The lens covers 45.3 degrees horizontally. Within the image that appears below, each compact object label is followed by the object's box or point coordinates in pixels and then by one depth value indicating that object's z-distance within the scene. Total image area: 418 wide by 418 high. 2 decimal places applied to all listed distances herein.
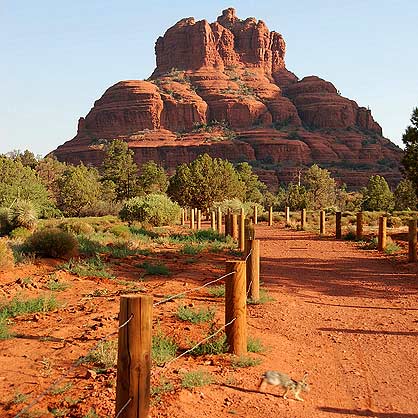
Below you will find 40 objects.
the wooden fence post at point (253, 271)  9.05
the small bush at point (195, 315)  7.43
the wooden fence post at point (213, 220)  27.54
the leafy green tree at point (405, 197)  49.41
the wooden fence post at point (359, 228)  22.17
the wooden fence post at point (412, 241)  14.29
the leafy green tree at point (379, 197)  52.97
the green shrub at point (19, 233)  22.43
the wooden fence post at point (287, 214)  34.39
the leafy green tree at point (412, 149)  17.19
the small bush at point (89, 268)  11.50
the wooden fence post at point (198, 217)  29.63
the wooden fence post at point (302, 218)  30.97
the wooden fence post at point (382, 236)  17.65
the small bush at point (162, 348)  5.59
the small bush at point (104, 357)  5.43
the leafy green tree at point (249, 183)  61.35
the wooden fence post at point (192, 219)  30.88
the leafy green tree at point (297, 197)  54.37
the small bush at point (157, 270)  12.04
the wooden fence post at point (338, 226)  23.62
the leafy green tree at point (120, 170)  59.69
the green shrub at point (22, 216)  25.03
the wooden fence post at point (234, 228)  21.52
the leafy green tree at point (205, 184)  46.25
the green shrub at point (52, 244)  13.59
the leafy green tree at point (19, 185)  35.56
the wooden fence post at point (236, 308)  6.05
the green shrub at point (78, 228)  24.51
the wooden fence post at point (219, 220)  25.83
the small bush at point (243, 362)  5.62
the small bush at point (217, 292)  9.42
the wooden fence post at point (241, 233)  17.61
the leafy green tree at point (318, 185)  62.00
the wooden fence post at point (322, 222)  25.94
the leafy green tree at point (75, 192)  48.78
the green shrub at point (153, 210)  32.34
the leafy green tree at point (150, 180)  57.38
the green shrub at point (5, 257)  11.96
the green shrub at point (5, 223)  25.33
